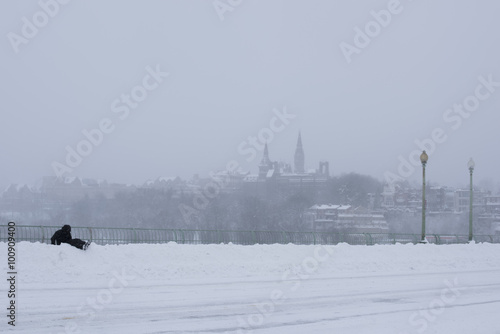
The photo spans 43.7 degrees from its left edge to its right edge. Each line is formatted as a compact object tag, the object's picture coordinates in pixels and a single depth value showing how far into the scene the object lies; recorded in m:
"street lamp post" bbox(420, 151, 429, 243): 30.78
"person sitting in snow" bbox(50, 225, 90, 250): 19.65
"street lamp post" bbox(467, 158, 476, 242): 34.71
